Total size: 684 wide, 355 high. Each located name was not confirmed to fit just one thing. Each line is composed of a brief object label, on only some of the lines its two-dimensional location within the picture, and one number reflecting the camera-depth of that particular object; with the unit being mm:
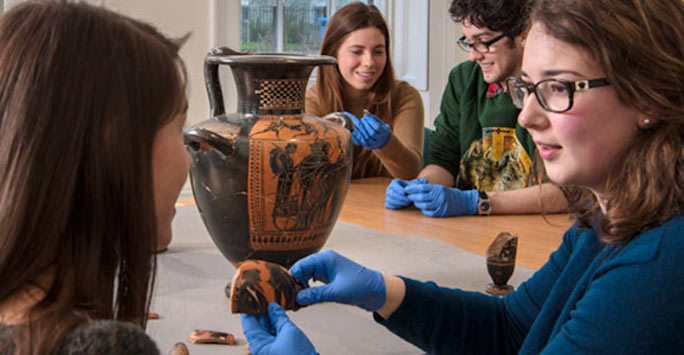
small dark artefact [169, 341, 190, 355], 1104
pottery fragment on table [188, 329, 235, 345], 1189
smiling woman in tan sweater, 2750
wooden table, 1732
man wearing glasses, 2049
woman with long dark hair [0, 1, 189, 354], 710
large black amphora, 1349
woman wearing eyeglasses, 849
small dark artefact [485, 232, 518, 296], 1422
